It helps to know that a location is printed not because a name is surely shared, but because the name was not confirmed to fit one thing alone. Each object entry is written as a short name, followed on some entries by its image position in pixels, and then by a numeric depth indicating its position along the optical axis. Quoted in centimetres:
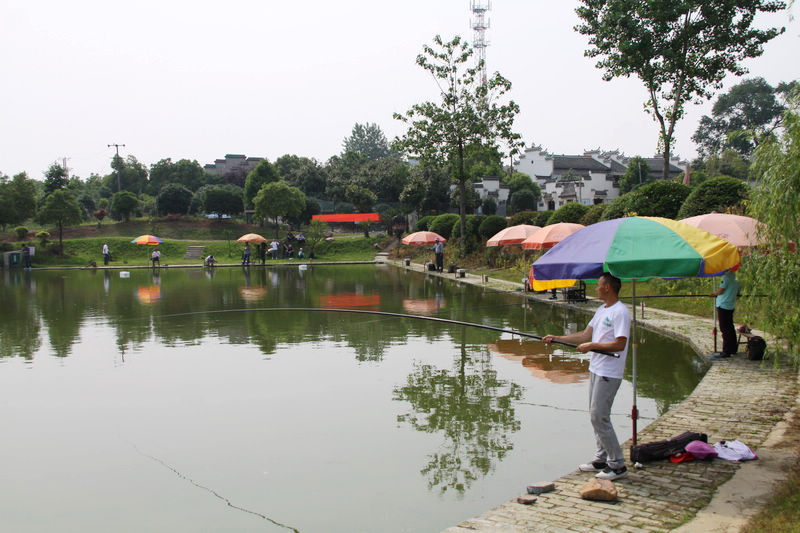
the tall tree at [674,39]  2558
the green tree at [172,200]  5672
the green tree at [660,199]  2023
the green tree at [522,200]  6219
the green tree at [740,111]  8281
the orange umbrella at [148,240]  3963
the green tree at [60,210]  4681
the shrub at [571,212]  2627
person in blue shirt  977
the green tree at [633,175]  6278
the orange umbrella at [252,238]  4125
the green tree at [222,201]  5509
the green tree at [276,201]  5128
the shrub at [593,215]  2452
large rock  498
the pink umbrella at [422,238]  3253
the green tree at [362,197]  5875
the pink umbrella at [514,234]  2308
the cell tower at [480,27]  6372
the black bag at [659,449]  582
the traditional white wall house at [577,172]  6551
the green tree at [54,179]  5956
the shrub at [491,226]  3475
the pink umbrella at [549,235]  1940
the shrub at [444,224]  4066
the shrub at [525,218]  3100
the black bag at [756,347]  966
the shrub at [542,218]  3031
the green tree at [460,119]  3284
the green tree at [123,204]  5478
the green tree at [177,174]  7631
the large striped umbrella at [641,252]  568
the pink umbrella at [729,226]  895
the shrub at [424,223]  4551
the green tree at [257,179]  6060
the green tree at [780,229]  534
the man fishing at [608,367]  536
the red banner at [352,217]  5759
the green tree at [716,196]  1734
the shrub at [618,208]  2166
